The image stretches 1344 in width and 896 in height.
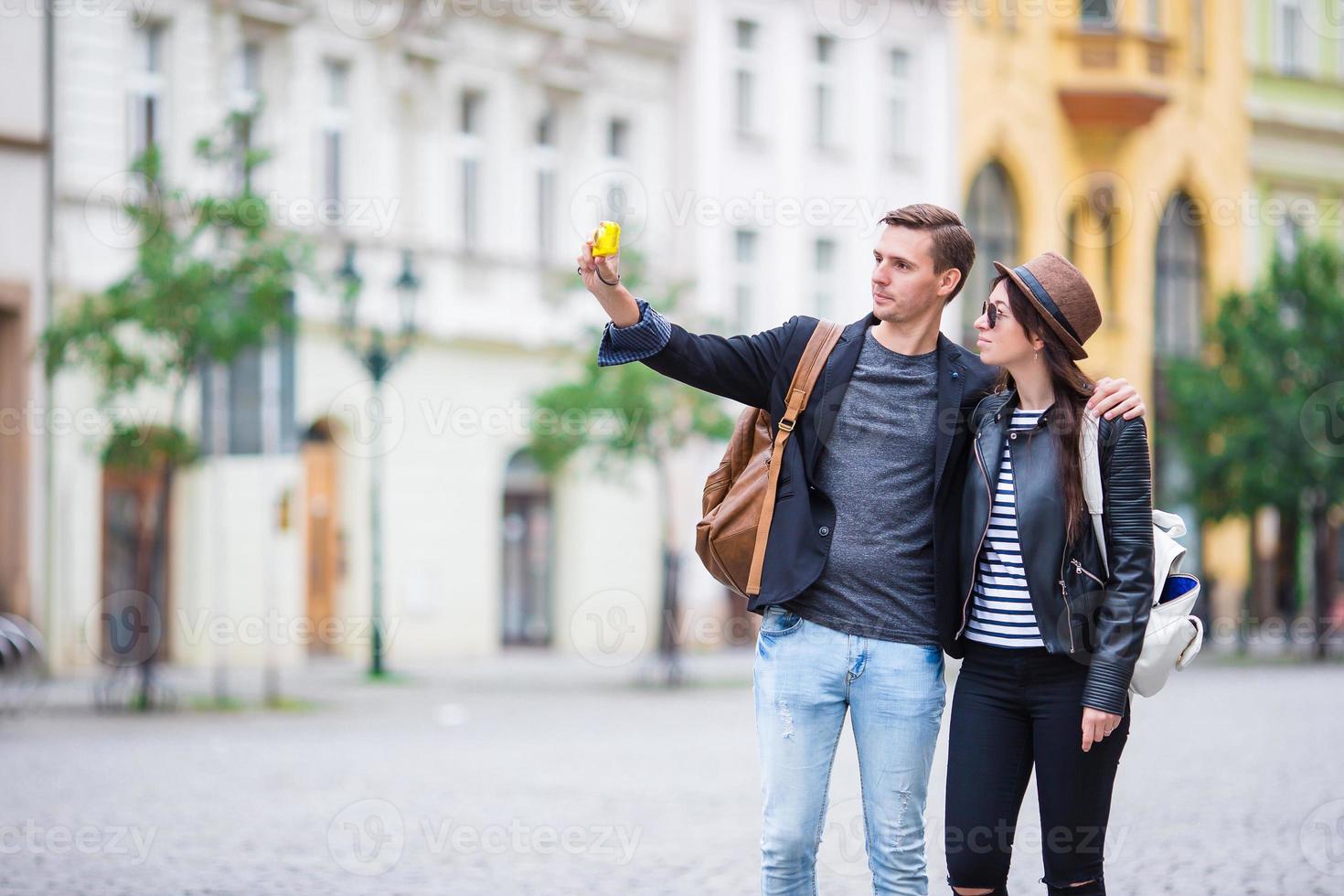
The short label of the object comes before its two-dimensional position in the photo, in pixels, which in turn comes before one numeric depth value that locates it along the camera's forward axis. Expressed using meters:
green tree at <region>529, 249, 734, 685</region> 21.88
